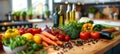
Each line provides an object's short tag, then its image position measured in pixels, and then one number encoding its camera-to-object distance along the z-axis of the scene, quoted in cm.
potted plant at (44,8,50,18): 527
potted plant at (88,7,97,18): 535
